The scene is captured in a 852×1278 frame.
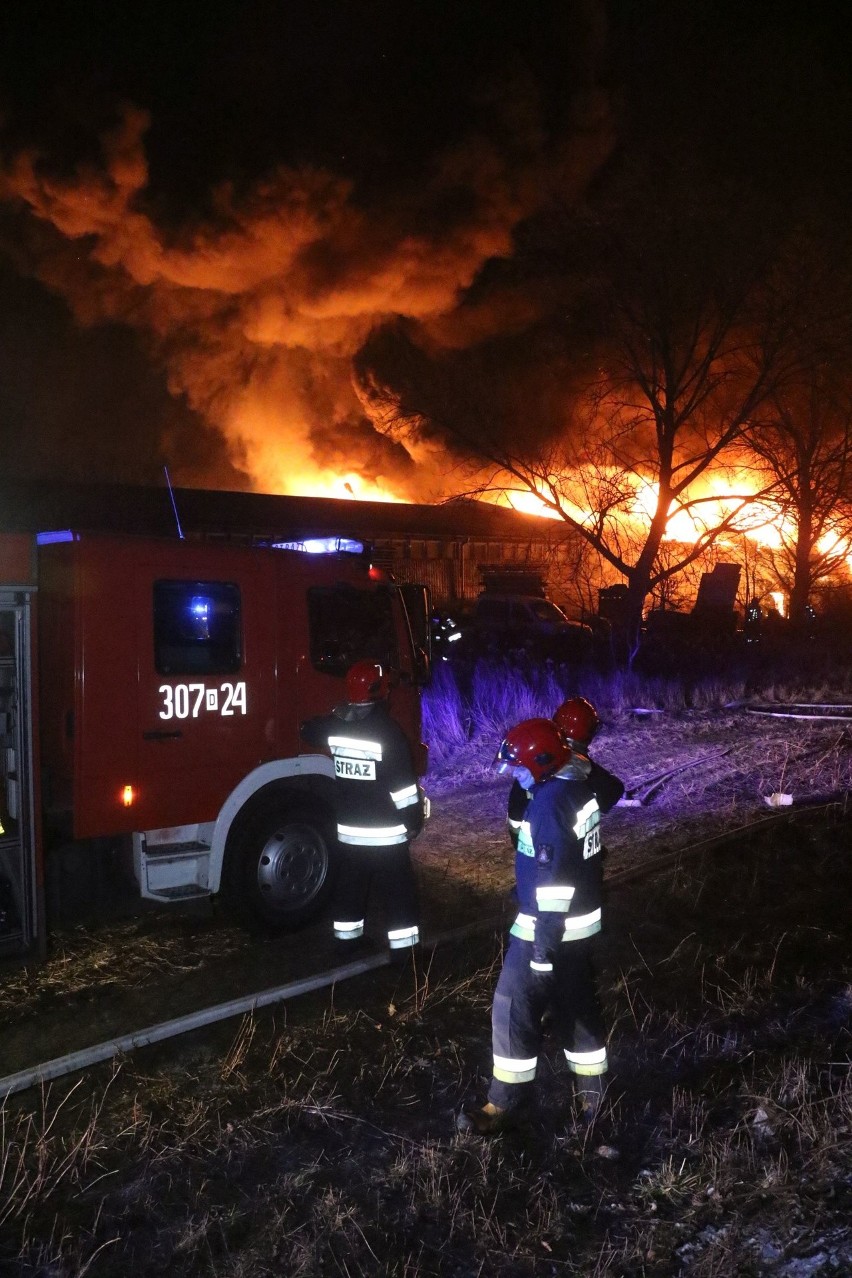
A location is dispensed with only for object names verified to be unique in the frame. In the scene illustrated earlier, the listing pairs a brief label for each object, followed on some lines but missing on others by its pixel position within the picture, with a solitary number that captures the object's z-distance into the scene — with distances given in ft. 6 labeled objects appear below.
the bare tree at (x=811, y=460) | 62.64
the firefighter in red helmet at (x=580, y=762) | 11.57
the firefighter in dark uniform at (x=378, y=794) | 15.40
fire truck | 14.40
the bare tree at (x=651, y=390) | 54.29
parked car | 61.26
